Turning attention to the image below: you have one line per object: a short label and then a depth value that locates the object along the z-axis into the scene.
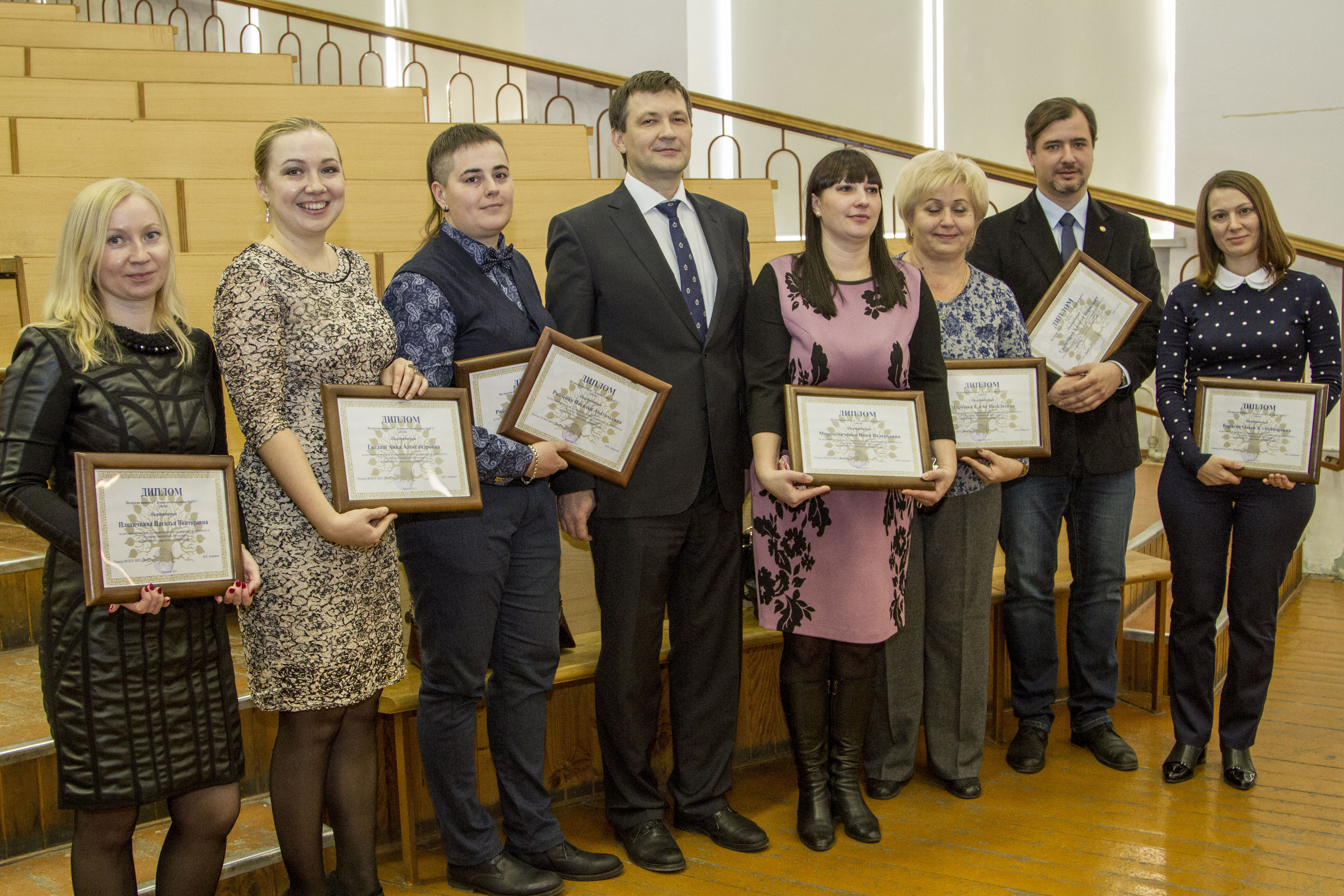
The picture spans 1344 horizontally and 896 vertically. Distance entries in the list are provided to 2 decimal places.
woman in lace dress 1.72
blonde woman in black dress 1.56
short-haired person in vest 1.97
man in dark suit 2.19
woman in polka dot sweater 2.50
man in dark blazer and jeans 2.70
